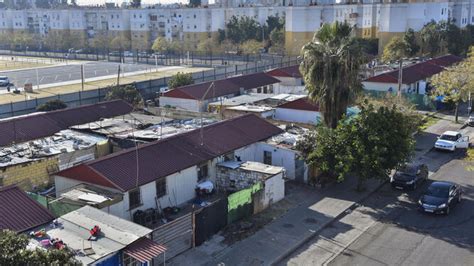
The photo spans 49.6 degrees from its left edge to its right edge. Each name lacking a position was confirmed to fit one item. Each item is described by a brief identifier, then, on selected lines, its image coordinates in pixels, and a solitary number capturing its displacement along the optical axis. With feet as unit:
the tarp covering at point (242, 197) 77.56
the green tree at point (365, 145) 86.53
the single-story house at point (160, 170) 77.05
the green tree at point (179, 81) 179.22
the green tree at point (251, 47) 313.53
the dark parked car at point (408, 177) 93.86
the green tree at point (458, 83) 139.64
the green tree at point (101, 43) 401.70
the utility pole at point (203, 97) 153.28
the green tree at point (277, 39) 333.31
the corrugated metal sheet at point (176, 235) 65.82
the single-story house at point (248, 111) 133.08
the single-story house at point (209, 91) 155.84
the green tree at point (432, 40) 272.72
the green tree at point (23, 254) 39.24
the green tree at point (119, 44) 399.03
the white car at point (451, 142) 119.65
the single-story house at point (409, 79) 179.42
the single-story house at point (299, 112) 131.44
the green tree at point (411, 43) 271.74
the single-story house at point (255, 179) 84.17
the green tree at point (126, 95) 163.53
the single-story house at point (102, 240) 55.26
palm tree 99.95
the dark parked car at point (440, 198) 81.71
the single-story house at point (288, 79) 185.88
